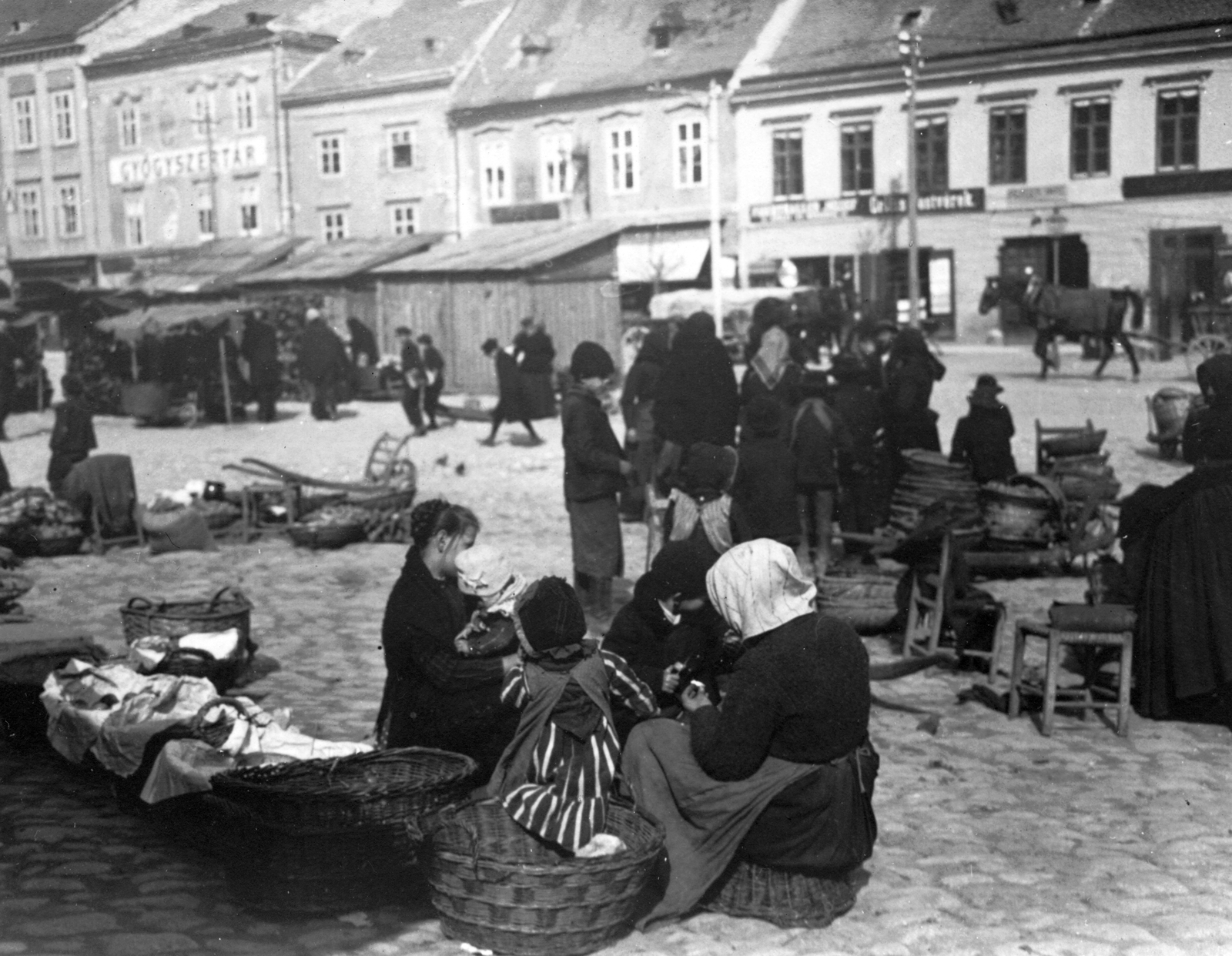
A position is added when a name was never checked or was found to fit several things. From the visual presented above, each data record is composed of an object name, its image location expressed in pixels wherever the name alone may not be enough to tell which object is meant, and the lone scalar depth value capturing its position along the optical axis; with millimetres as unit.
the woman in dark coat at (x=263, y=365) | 24453
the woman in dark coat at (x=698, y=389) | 10969
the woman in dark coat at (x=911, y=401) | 12133
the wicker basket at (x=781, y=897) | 4770
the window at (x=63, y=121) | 22219
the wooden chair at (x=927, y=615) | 8508
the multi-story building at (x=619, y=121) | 29203
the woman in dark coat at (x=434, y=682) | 5613
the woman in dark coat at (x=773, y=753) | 4676
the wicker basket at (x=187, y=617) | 7797
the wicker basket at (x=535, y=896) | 4371
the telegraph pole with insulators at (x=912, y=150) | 29719
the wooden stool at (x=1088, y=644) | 7070
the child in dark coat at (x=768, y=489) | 9570
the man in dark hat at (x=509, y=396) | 20688
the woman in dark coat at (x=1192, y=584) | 7172
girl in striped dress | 4645
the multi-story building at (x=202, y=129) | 23578
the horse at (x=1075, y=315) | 25969
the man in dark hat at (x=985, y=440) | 11703
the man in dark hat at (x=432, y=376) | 23125
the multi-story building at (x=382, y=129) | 27875
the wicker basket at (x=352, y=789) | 4832
